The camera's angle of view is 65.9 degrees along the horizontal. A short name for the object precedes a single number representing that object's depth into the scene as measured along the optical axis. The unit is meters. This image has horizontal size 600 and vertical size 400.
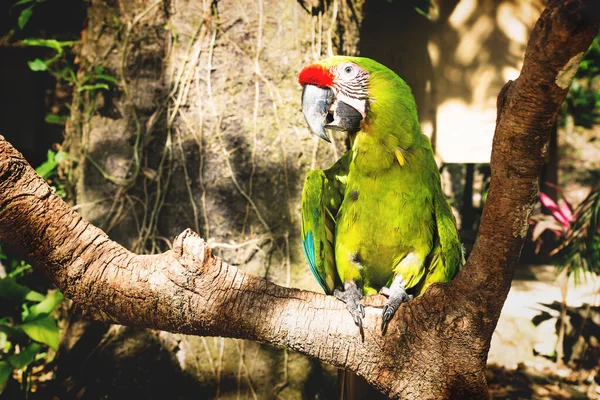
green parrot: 1.67
